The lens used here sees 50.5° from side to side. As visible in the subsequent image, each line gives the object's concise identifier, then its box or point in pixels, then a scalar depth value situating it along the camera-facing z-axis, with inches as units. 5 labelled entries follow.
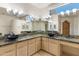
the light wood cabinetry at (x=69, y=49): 64.0
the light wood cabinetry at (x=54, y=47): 66.5
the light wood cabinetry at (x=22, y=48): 65.0
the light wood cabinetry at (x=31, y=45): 68.7
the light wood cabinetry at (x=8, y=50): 57.5
